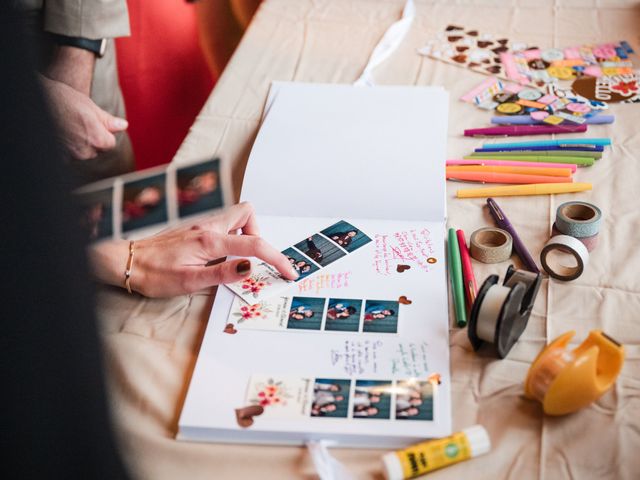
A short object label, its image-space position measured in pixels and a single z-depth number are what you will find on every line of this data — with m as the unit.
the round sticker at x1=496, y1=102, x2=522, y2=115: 1.09
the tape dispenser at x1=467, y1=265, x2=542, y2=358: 0.66
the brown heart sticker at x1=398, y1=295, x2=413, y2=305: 0.76
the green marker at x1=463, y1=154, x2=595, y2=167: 0.96
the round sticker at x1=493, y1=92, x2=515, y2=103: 1.12
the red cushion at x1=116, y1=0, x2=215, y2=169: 1.87
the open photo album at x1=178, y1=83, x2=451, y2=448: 0.63
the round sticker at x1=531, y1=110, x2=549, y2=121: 1.05
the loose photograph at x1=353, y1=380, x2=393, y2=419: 0.63
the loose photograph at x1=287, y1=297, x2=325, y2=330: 0.74
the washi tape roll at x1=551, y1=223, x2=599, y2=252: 0.82
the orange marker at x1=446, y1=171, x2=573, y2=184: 0.93
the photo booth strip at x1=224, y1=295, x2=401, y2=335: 0.73
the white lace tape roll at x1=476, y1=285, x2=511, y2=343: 0.66
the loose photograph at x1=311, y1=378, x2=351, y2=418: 0.63
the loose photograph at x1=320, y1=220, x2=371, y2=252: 0.85
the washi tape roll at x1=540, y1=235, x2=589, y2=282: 0.78
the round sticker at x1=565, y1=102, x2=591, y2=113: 1.08
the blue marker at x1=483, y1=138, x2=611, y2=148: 0.99
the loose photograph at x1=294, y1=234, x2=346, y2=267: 0.83
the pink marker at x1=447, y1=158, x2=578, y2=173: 0.96
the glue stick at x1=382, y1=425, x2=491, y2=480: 0.58
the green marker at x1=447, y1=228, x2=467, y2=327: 0.74
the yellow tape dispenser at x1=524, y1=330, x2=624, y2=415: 0.60
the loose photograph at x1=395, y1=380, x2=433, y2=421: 0.63
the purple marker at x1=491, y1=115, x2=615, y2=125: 1.05
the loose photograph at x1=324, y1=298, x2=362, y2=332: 0.73
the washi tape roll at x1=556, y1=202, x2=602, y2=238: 0.81
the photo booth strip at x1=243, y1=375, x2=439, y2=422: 0.63
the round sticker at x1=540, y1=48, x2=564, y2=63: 1.22
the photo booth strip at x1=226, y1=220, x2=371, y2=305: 0.79
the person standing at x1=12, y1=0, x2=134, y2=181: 1.33
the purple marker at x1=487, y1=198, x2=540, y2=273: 0.80
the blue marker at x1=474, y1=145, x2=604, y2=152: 0.99
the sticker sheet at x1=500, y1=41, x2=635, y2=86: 1.17
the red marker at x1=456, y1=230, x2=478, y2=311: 0.76
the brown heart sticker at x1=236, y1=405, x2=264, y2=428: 0.63
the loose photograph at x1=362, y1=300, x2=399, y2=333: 0.72
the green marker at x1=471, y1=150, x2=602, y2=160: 0.98
